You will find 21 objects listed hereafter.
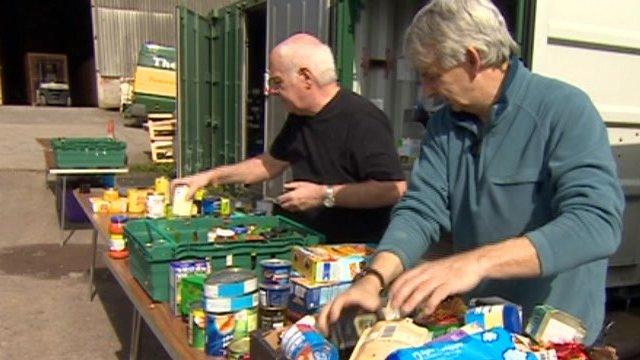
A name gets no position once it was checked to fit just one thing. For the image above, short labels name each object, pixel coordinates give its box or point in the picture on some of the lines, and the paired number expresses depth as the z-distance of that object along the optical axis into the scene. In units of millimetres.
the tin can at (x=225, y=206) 3195
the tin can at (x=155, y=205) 3406
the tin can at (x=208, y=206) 3193
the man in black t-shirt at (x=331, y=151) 2609
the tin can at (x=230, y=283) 1814
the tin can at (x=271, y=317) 1832
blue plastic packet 1083
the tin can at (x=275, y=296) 1898
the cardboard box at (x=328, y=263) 1853
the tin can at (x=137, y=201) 3838
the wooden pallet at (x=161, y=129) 12148
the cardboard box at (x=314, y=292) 1764
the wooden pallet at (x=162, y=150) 12281
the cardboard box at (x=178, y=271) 2191
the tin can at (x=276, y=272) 1951
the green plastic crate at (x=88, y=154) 6719
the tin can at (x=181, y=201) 3156
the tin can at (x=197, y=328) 1933
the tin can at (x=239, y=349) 1780
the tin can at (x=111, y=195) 4133
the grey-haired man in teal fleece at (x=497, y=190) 1363
